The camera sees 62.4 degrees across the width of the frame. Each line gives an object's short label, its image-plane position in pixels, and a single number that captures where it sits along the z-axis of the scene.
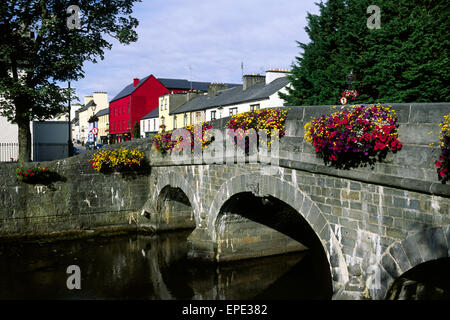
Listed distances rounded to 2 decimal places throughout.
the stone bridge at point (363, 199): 5.75
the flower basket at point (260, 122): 9.14
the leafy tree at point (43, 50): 17.44
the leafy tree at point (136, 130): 49.63
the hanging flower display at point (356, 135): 6.29
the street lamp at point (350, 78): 11.84
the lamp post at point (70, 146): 25.73
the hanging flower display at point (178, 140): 13.34
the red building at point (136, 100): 53.19
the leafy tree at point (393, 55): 15.77
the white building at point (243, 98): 26.81
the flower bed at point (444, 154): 5.25
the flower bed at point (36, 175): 17.70
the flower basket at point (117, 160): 19.42
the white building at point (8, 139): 26.39
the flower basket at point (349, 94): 11.77
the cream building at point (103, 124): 66.16
